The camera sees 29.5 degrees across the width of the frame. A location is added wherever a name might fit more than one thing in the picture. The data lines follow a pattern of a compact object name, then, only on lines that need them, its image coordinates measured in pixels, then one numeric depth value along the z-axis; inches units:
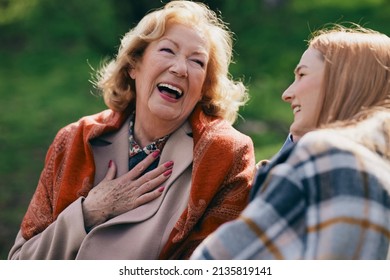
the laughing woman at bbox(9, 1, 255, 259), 121.3
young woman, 82.8
